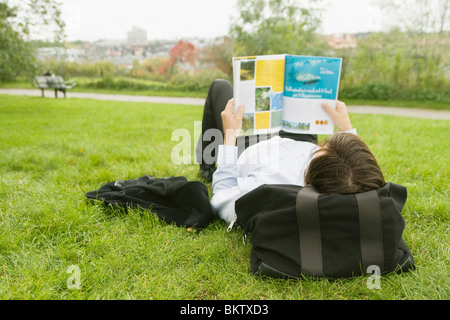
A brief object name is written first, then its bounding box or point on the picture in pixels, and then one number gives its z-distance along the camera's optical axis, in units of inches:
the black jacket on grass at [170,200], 82.0
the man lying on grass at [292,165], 55.2
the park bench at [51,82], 418.0
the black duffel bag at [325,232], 55.2
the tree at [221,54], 488.7
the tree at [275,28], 446.3
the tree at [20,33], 263.1
